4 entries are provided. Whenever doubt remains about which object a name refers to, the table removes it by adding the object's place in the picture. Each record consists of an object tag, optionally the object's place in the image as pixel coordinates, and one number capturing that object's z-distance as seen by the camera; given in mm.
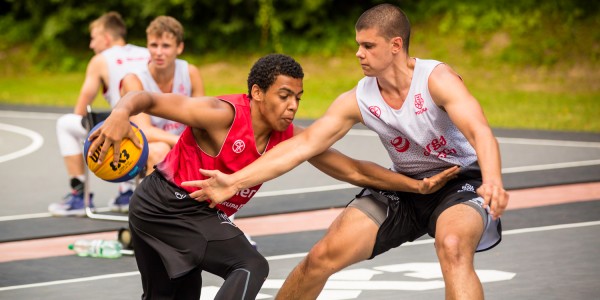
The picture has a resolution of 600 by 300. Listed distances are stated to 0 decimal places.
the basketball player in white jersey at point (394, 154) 11406
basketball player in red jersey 11125
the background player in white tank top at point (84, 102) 20703
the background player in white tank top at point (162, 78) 17750
